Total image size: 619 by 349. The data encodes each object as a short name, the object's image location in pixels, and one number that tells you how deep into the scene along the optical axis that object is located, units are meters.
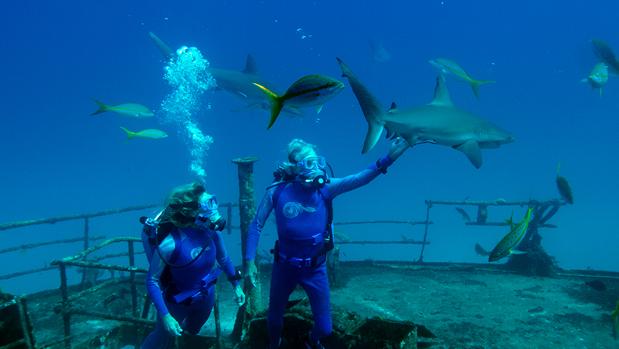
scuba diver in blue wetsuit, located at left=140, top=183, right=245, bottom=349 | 3.63
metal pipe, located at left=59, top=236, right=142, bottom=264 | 4.61
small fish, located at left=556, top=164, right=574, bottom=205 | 7.46
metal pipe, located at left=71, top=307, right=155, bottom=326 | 4.53
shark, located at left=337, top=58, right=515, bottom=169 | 3.96
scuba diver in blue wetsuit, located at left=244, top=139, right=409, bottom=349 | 4.20
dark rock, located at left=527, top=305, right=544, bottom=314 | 6.82
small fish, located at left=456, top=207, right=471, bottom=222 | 11.24
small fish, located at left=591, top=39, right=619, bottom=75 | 6.44
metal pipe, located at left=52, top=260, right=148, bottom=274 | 4.32
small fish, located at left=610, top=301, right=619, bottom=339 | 4.55
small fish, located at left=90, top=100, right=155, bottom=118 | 9.01
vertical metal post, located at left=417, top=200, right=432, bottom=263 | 9.86
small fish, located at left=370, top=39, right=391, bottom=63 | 27.70
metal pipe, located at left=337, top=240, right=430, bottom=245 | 9.81
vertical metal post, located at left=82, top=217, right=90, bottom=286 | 8.27
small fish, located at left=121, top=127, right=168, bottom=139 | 9.97
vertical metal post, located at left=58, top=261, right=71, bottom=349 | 4.49
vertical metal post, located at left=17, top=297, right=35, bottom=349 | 3.25
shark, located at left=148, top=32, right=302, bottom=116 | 10.00
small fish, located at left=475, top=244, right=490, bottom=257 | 9.63
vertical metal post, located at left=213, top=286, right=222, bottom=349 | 4.26
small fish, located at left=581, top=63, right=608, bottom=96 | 6.69
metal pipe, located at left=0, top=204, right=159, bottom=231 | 6.91
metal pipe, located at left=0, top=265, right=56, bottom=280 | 8.05
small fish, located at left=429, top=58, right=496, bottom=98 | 6.98
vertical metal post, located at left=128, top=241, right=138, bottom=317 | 5.45
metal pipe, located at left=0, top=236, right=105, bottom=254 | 8.25
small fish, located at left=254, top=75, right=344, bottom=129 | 2.99
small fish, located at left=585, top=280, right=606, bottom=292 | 7.48
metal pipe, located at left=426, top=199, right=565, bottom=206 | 8.93
